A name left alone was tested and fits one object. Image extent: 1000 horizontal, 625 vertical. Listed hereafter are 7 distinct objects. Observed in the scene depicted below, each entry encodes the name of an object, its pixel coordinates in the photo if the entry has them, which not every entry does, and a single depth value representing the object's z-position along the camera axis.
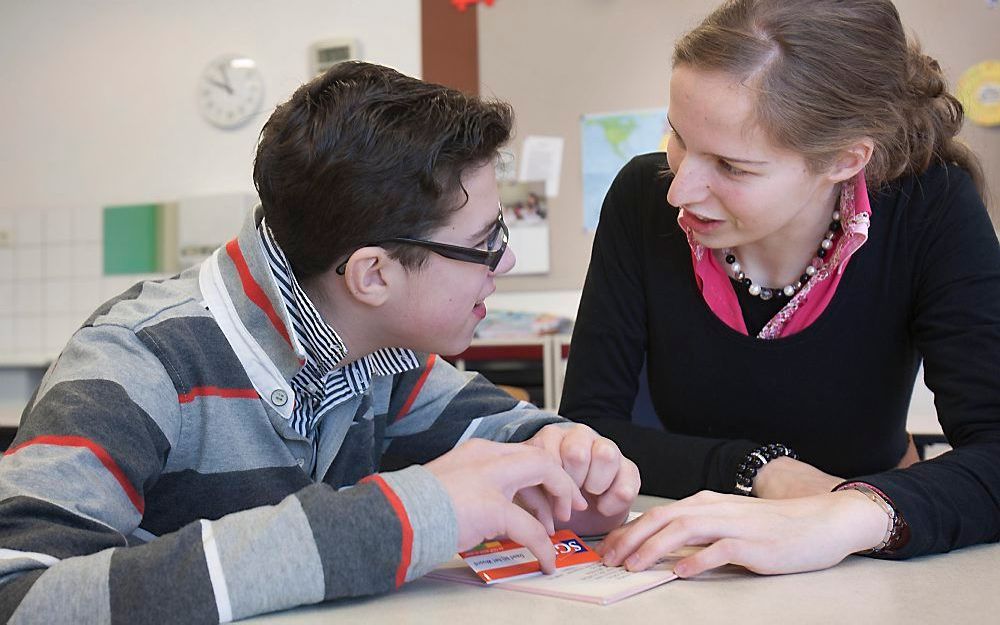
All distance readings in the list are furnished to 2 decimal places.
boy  0.73
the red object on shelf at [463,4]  4.60
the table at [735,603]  0.72
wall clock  5.00
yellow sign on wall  3.92
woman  1.20
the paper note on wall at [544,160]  4.52
